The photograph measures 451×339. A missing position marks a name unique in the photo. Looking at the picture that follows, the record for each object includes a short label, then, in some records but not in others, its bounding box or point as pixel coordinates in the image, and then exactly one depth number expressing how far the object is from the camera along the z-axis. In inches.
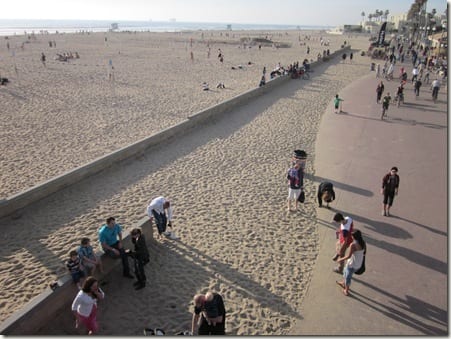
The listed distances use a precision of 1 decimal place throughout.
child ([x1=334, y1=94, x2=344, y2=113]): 702.5
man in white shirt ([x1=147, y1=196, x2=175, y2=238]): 290.4
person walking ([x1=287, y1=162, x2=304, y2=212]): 335.6
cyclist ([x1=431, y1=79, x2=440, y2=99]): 799.9
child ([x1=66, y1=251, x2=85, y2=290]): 222.4
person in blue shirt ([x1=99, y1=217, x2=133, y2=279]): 250.1
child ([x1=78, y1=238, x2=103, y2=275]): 230.7
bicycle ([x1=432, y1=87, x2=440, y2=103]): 804.0
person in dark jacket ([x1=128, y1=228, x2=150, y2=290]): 240.5
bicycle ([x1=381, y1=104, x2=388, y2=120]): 661.3
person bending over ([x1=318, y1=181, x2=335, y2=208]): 349.4
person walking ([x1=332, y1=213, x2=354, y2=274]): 247.8
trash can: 374.8
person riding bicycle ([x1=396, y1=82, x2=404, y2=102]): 752.3
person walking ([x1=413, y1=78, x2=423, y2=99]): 823.5
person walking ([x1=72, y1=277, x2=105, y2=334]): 195.3
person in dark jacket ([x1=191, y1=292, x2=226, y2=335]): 180.7
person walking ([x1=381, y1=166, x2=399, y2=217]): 321.7
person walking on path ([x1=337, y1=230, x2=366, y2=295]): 222.2
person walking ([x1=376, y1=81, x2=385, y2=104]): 763.4
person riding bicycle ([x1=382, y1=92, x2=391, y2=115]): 656.4
